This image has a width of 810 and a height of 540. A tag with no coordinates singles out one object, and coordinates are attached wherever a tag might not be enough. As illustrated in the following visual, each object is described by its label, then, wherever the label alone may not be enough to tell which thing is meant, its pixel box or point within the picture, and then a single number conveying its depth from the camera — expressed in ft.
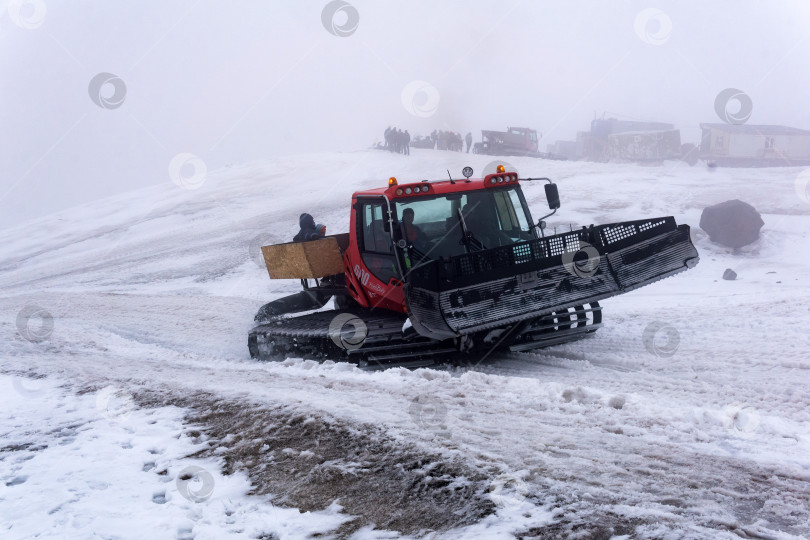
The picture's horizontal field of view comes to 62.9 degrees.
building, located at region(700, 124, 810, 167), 106.42
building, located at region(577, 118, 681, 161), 112.06
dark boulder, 47.96
